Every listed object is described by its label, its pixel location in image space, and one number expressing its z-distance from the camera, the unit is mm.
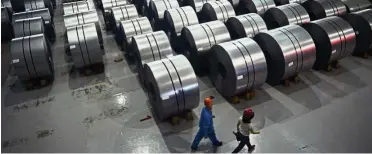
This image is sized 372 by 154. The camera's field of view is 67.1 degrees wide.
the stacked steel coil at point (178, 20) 8445
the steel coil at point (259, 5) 9570
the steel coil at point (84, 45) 7495
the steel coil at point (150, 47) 7059
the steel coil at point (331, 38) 7180
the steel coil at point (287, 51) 6531
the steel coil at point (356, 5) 9320
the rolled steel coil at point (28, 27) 8789
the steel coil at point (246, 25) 7898
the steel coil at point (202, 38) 7219
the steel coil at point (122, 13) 9336
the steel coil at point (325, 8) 9016
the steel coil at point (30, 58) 7212
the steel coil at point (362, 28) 7957
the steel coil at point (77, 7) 10250
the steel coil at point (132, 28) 8141
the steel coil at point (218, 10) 9086
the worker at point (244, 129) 4516
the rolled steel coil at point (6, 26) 10578
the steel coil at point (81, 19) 8930
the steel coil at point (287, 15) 8445
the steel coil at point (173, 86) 5535
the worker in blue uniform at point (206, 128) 4801
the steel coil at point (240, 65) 6113
